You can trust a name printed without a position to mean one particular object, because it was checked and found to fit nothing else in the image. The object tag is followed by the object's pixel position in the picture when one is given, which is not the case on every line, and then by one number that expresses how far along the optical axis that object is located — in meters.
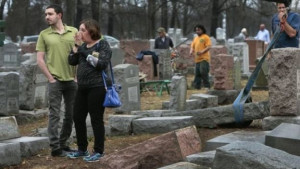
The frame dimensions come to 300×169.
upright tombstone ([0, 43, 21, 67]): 20.44
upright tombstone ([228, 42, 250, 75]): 21.44
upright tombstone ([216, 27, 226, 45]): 37.66
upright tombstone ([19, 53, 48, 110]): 11.71
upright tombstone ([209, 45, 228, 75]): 20.09
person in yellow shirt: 15.54
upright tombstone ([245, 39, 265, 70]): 23.80
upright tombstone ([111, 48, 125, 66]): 18.69
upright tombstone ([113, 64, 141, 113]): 11.41
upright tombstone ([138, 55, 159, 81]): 17.22
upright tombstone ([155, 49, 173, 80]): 18.11
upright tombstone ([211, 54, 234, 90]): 13.35
